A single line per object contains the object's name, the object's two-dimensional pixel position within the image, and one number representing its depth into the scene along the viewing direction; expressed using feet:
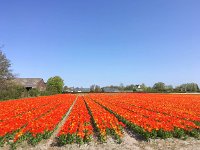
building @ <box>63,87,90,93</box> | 372.20
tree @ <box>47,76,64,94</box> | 260.11
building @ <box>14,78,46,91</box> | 171.20
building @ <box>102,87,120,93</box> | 307.93
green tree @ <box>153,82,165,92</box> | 333.27
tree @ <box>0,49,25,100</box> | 101.37
